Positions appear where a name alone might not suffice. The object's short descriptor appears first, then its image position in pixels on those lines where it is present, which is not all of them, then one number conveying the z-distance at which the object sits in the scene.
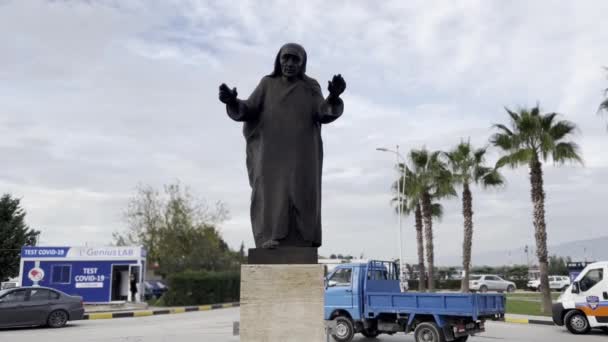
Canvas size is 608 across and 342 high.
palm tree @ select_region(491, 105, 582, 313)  21.16
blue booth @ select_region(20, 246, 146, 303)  24.89
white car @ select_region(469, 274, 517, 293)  39.03
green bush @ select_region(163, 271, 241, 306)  28.56
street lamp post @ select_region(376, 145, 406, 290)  28.85
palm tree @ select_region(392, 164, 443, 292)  32.12
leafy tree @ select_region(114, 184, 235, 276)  40.06
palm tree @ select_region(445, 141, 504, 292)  27.64
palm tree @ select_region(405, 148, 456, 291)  30.50
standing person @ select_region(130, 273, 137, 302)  25.91
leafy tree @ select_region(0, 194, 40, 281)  32.81
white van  14.78
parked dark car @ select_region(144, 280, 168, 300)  36.50
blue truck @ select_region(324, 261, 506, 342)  11.74
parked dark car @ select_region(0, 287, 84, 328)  15.76
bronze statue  5.37
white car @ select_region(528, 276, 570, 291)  44.25
